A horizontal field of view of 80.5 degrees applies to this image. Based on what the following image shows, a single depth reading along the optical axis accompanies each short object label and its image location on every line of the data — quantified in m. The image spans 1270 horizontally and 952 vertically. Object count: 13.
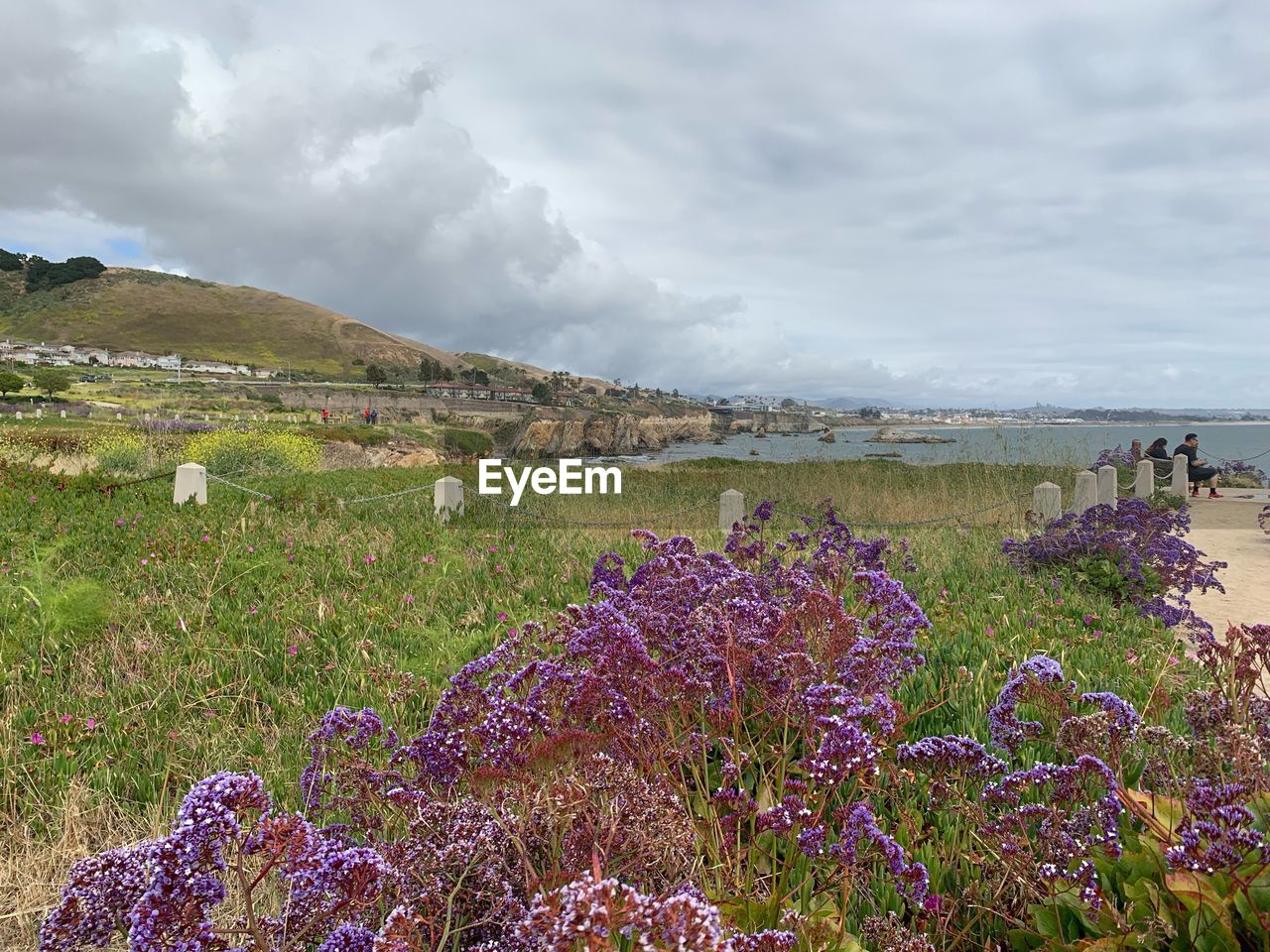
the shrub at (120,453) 15.44
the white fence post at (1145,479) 15.34
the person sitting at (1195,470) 18.33
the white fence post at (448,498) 10.89
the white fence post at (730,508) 10.09
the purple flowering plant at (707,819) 1.48
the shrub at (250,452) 17.28
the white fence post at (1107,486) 11.04
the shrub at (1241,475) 21.03
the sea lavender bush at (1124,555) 6.91
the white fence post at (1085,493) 9.70
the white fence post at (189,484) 10.34
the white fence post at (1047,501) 9.51
